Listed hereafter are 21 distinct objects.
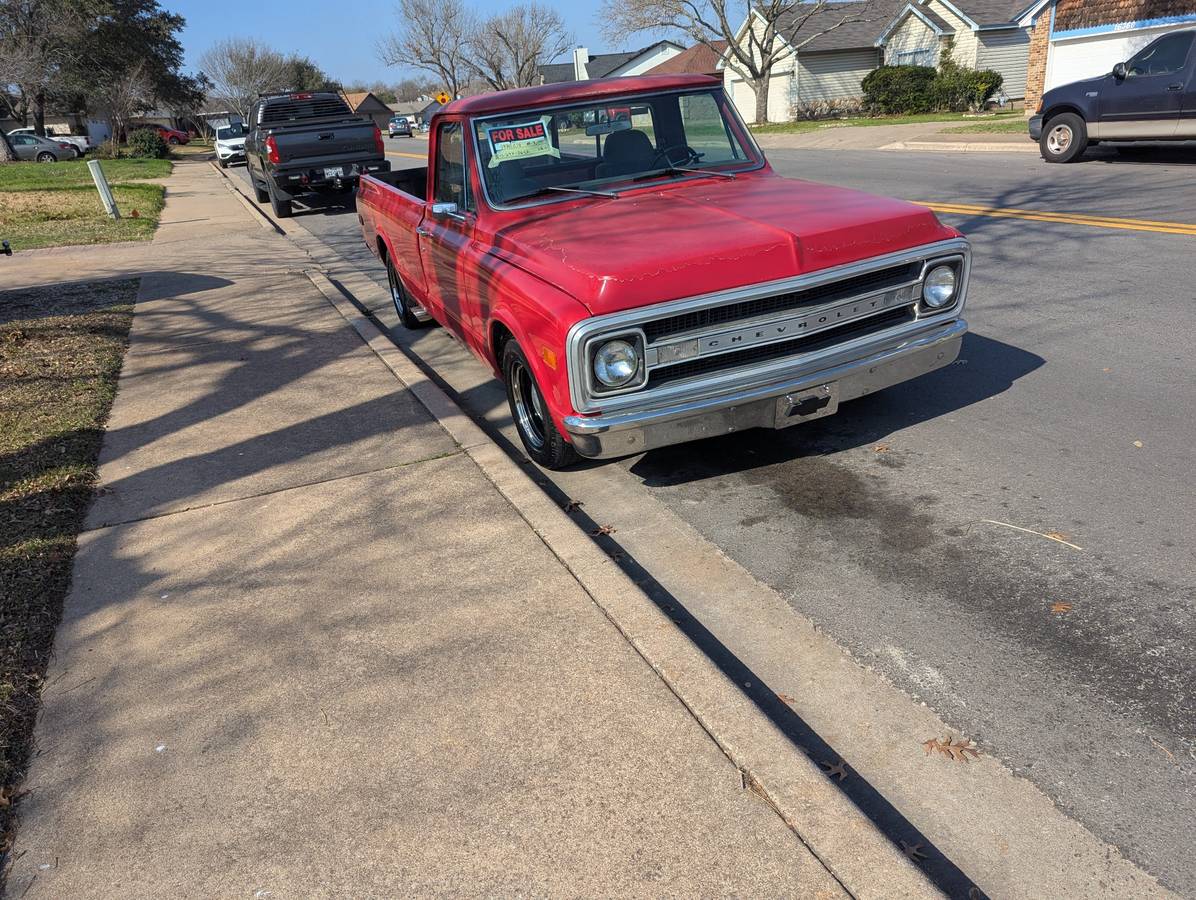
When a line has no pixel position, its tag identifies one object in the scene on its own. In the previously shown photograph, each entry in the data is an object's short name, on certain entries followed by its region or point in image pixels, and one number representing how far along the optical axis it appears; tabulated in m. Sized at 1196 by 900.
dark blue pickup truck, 13.75
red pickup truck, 3.96
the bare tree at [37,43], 41.36
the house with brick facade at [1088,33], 22.41
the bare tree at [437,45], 87.56
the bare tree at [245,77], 95.62
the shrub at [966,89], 34.84
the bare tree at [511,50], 84.88
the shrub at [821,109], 45.19
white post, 17.31
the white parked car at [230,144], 37.81
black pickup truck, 16.58
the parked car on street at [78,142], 46.94
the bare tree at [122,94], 50.78
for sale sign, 5.25
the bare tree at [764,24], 41.50
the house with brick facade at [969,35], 39.84
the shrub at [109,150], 46.43
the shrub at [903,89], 37.09
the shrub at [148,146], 47.50
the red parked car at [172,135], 64.75
